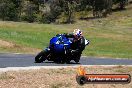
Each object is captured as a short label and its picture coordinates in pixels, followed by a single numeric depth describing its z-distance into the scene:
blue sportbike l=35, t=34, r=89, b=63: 18.92
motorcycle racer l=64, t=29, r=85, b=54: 19.41
